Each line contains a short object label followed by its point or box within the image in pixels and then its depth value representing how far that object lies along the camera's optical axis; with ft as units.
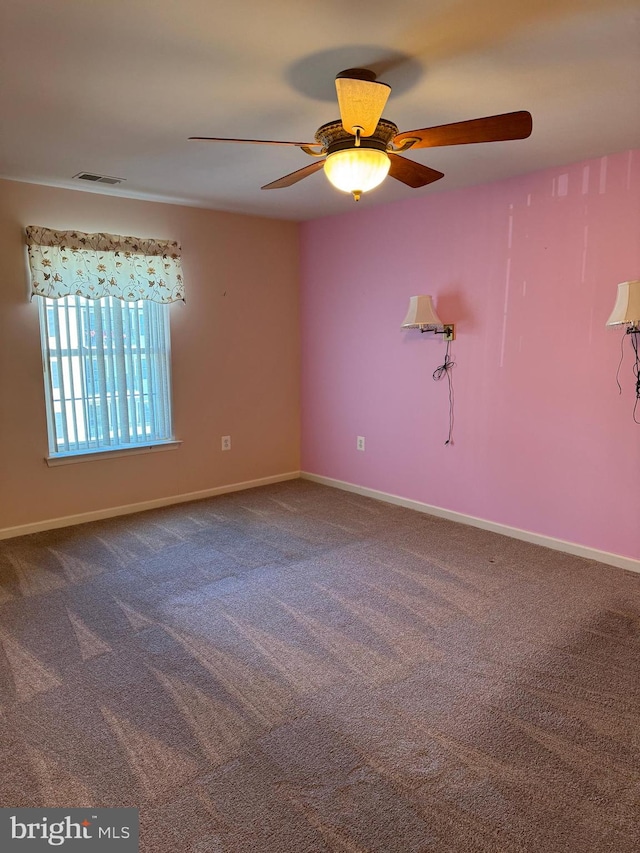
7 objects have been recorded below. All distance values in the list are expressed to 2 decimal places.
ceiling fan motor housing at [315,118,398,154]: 6.77
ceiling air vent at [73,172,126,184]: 11.36
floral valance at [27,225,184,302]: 11.93
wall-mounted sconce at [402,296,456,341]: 12.85
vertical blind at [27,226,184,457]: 12.28
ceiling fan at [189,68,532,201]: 5.92
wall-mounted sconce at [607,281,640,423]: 9.44
